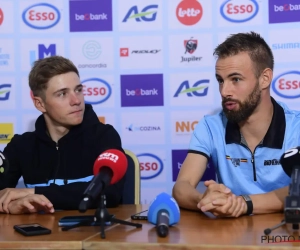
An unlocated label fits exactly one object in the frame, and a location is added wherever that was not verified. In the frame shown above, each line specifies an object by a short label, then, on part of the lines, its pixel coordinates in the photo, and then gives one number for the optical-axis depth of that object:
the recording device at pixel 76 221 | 2.19
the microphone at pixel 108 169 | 2.04
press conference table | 2.00
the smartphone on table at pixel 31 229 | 2.11
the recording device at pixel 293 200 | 1.99
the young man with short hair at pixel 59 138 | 2.65
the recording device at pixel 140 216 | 2.26
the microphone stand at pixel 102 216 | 2.07
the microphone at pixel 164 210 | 2.12
